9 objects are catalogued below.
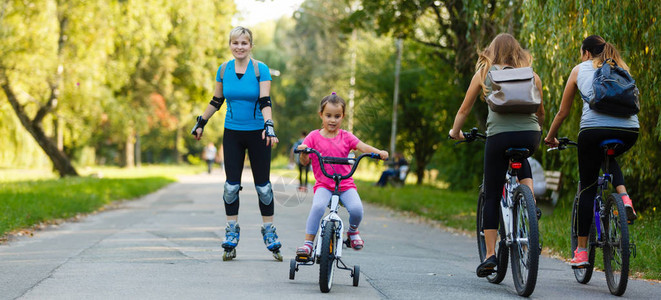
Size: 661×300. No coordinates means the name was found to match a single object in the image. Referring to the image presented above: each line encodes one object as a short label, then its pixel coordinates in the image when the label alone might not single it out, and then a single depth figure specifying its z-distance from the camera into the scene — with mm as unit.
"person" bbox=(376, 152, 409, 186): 50156
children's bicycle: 10828
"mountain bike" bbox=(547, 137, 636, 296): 11047
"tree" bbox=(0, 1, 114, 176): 41969
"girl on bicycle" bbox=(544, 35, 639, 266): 11570
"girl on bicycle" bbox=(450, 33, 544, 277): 11383
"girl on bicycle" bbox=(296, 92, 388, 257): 11820
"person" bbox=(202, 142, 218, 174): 80125
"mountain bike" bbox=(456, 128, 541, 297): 10586
